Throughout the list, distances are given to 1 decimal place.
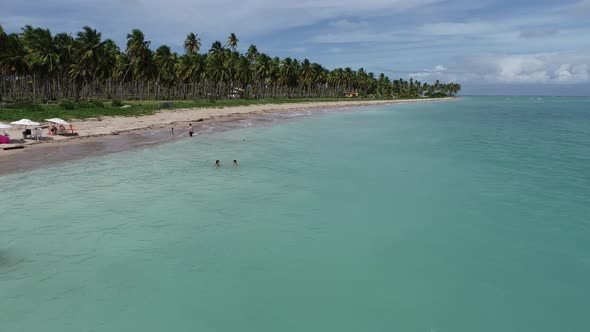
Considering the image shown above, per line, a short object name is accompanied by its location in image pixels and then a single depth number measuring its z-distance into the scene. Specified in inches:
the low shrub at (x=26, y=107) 1830.7
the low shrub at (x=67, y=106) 2001.7
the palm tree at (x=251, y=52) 4837.6
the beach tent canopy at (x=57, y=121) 1375.5
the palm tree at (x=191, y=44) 4345.5
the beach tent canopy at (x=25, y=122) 1257.1
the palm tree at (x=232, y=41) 4731.8
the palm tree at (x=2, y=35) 2316.6
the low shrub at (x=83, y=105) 2109.4
